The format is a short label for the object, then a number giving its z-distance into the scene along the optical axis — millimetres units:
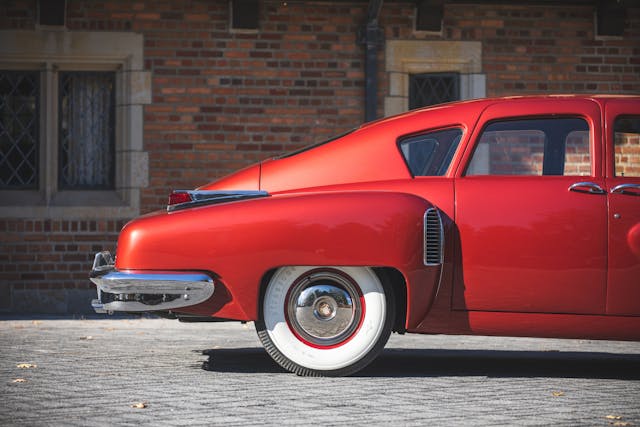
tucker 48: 9073
